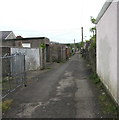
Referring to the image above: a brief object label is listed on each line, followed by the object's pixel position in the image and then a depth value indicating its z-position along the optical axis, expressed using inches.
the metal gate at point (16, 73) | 264.0
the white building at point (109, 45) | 169.6
